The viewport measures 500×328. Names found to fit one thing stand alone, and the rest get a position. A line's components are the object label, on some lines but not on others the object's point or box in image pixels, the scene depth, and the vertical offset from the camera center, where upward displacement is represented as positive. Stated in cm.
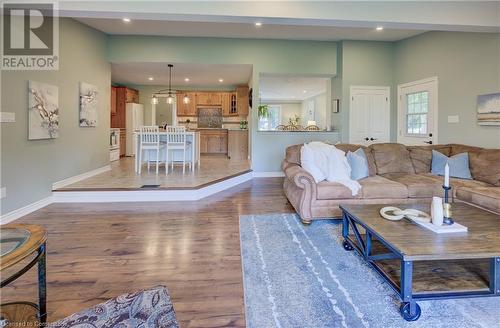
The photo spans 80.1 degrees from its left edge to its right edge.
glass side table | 126 -48
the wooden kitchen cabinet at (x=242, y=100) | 991 +174
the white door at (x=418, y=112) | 539 +79
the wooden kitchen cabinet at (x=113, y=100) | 916 +158
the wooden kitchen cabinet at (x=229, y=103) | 1020 +168
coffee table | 179 -69
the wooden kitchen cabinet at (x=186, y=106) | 1032 +160
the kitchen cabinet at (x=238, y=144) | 948 +25
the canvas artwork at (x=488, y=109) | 415 +63
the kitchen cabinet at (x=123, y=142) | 946 +30
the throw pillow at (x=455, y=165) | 401 -17
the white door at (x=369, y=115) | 646 +82
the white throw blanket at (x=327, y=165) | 363 -16
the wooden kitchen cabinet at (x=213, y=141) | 1031 +37
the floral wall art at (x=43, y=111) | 395 +57
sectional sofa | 347 -44
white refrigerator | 938 +96
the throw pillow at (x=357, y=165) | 395 -18
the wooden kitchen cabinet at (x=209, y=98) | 1023 +184
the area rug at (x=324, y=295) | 177 -98
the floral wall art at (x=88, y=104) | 537 +88
